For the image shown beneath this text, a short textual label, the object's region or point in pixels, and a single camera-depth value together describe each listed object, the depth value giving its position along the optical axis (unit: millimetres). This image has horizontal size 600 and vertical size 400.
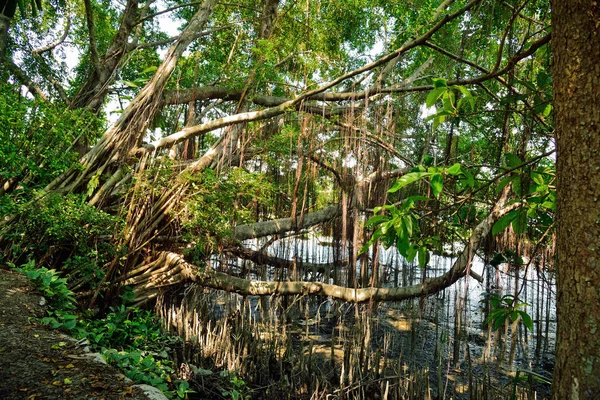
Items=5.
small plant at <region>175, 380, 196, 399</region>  2479
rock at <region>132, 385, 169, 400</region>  1920
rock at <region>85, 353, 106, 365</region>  2133
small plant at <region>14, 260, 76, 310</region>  2916
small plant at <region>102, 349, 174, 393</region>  2294
